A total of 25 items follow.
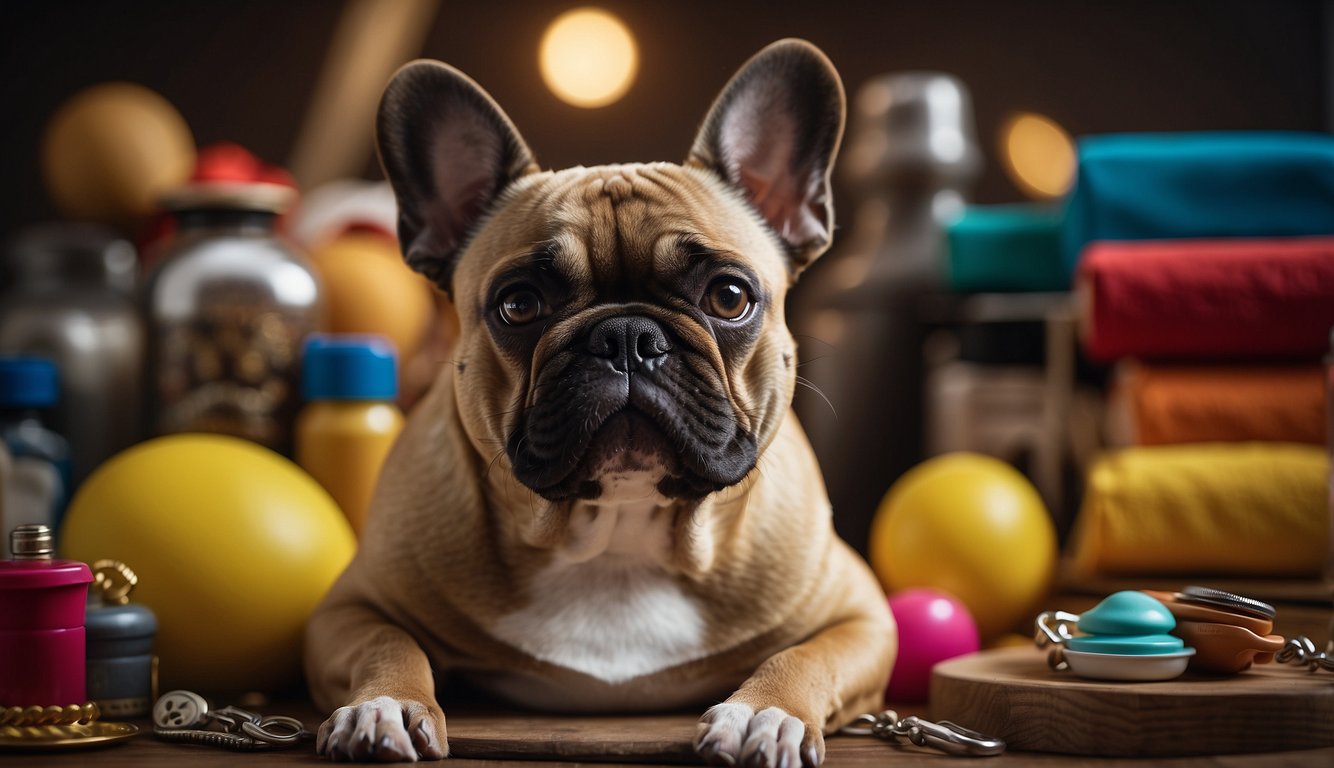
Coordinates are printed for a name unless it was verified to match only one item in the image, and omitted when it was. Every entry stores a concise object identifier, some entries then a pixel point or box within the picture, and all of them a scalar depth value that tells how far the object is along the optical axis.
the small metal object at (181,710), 0.98
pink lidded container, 0.91
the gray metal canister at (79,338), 1.59
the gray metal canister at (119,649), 1.00
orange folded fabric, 1.47
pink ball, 1.19
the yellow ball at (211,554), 1.12
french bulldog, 0.89
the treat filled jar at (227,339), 1.47
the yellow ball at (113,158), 2.02
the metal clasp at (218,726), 0.92
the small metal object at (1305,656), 0.96
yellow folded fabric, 1.36
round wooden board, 0.85
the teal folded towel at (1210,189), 1.55
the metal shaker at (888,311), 2.03
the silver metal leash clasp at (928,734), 0.88
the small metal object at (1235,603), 0.94
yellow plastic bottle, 1.39
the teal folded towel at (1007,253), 1.83
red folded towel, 1.45
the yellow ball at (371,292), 1.70
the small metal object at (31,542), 0.95
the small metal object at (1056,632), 0.98
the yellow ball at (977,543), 1.41
